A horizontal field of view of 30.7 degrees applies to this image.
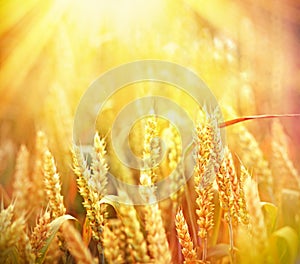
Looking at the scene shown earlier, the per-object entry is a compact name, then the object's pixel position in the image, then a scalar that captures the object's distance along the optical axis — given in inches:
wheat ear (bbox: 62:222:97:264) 20.3
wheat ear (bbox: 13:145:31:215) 30.5
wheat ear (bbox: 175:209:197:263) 23.6
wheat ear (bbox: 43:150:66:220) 26.4
